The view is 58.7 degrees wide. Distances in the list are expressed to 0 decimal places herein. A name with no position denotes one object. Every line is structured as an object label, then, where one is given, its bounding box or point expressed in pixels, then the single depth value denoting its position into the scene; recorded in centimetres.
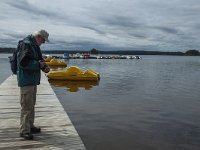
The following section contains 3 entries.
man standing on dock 369
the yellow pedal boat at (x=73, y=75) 1479
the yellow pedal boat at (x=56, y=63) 2810
